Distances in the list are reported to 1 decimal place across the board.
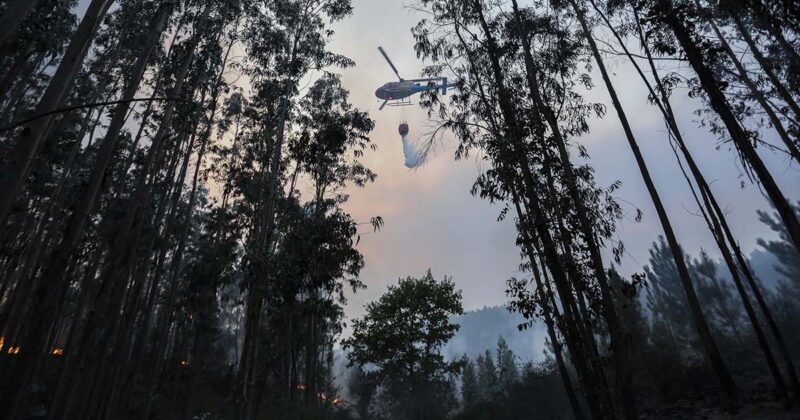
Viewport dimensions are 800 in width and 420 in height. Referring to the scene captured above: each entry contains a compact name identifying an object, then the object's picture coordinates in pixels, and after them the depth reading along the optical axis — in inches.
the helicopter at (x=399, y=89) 1654.8
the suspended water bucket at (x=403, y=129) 1965.9
